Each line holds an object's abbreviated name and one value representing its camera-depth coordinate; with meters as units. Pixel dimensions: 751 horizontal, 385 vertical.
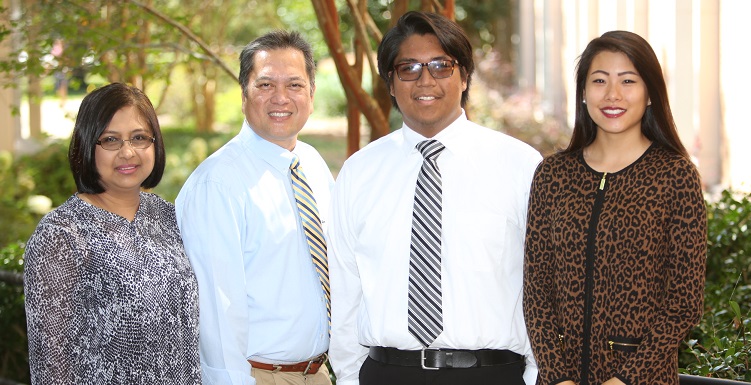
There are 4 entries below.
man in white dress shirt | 3.45
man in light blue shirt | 3.65
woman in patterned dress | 3.25
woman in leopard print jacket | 3.01
